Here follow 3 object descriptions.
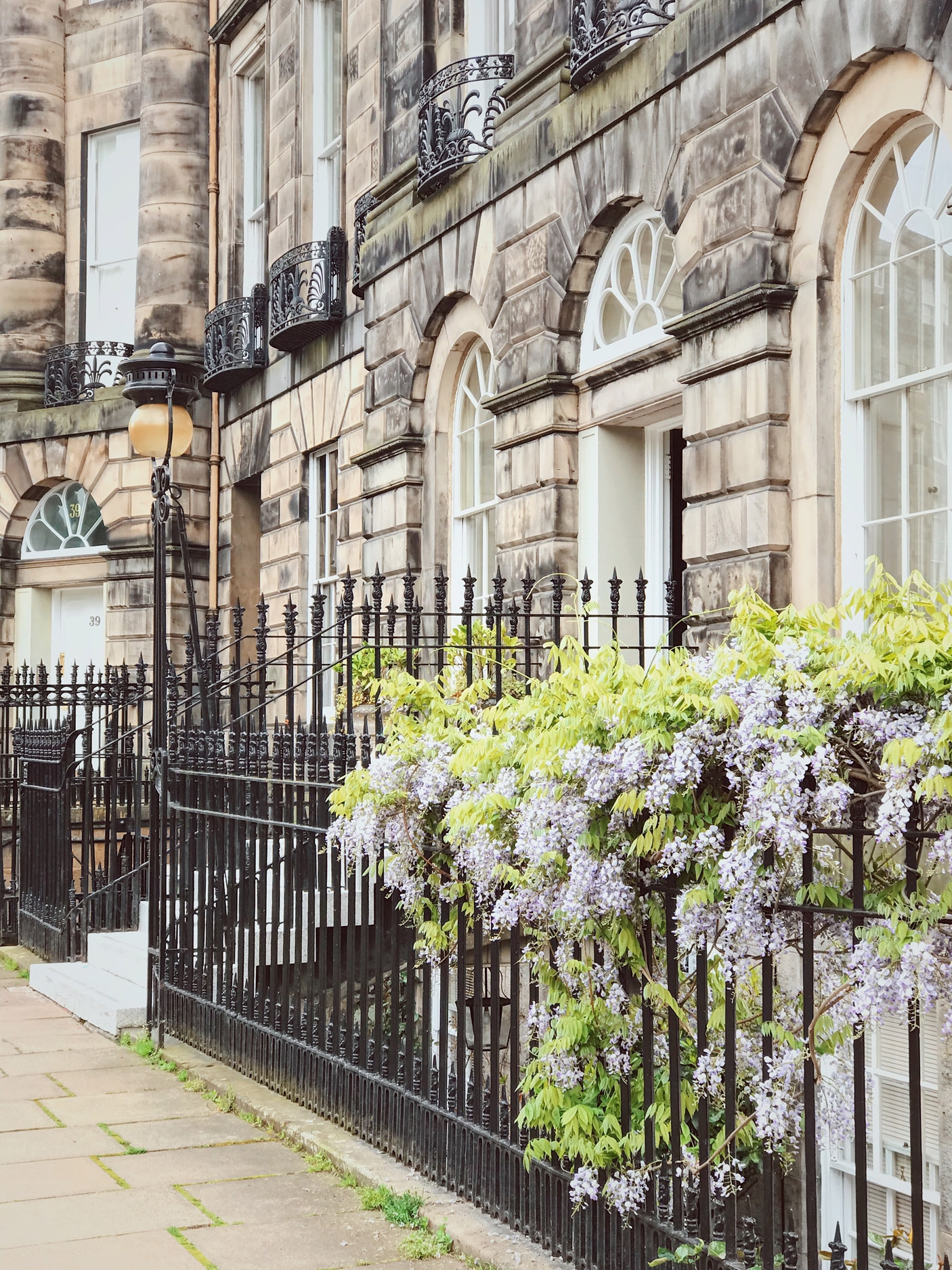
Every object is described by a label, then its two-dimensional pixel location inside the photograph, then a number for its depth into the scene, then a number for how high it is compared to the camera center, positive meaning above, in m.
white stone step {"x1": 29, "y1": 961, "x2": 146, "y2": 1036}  8.84 -1.79
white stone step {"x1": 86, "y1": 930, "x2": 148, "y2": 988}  9.48 -1.63
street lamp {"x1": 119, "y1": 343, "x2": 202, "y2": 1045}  8.68 +1.33
